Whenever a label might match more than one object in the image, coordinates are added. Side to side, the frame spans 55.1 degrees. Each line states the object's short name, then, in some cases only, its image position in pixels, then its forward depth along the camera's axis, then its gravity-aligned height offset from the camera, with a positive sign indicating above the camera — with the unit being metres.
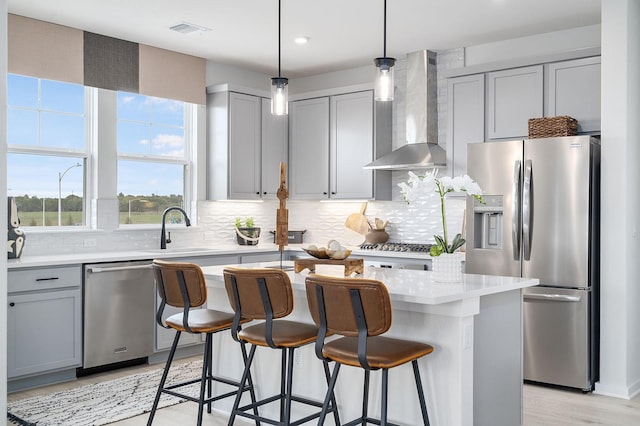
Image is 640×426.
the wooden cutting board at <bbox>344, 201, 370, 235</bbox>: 6.55 -0.13
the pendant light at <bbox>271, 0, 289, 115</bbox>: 3.73 +0.70
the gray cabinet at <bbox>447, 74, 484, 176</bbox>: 5.42 +0.84
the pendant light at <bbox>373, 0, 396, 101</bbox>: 3.37 +0.74
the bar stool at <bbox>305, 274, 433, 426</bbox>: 2.56 -0.50
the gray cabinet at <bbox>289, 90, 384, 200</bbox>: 6.34 +0.67
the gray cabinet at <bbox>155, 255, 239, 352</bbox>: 5.25 -1.06
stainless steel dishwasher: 4.76 -0.84
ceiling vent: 5.15 +1.55
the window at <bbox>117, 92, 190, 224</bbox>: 5.81 +0.52
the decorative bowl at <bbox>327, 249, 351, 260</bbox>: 3.36 -0.24
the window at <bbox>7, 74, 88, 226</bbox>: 5.05 +0.49
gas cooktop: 5.76 -0.36
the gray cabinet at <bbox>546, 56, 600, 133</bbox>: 4.81 +0.96
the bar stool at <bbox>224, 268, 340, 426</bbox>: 2.90 -0.52
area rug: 3.80 -1.31
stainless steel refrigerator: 4.45 -0.26
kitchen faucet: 5.75 -0.14
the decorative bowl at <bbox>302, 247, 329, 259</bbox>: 3.40 -0.24
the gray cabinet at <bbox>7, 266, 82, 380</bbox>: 4.34 -0.83
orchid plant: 3.08 +0.12
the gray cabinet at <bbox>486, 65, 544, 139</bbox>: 5.09 +0.94
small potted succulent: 6.56 -0.27
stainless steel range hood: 5.95 +0.95
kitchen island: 2.88 -0.75
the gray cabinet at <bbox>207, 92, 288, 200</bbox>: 6.30 +0.65
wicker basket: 4.64 +0.65
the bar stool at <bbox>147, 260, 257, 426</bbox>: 3.28 -0.58
